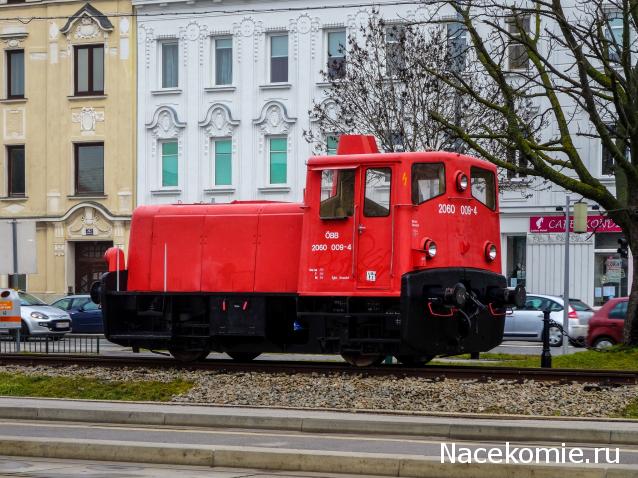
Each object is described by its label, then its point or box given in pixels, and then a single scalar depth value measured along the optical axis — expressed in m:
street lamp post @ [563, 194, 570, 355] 29.62
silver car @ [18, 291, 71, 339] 35.31
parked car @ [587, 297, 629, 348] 30.01
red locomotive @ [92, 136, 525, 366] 19.61
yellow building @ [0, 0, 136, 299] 47.75
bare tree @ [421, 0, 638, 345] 21.92
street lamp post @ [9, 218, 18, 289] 26.86
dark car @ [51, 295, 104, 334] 39.66
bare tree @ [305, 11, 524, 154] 32.41
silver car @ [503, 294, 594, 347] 35.25
